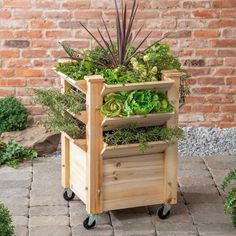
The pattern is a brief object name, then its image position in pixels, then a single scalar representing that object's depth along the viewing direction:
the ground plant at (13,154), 6.46
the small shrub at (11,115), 6.75
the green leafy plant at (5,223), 4.51
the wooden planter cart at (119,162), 5.02
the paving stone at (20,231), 5.17
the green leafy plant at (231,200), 5.14
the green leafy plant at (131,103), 4.95
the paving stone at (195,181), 6.08
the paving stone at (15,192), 5.83
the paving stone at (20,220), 5.32
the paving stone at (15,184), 6.00
